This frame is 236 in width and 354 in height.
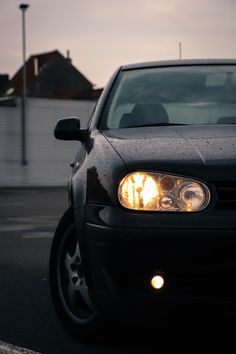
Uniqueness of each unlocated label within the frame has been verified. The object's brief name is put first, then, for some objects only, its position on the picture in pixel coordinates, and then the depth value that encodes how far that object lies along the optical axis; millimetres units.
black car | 3439
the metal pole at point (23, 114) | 40094
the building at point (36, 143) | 40375
